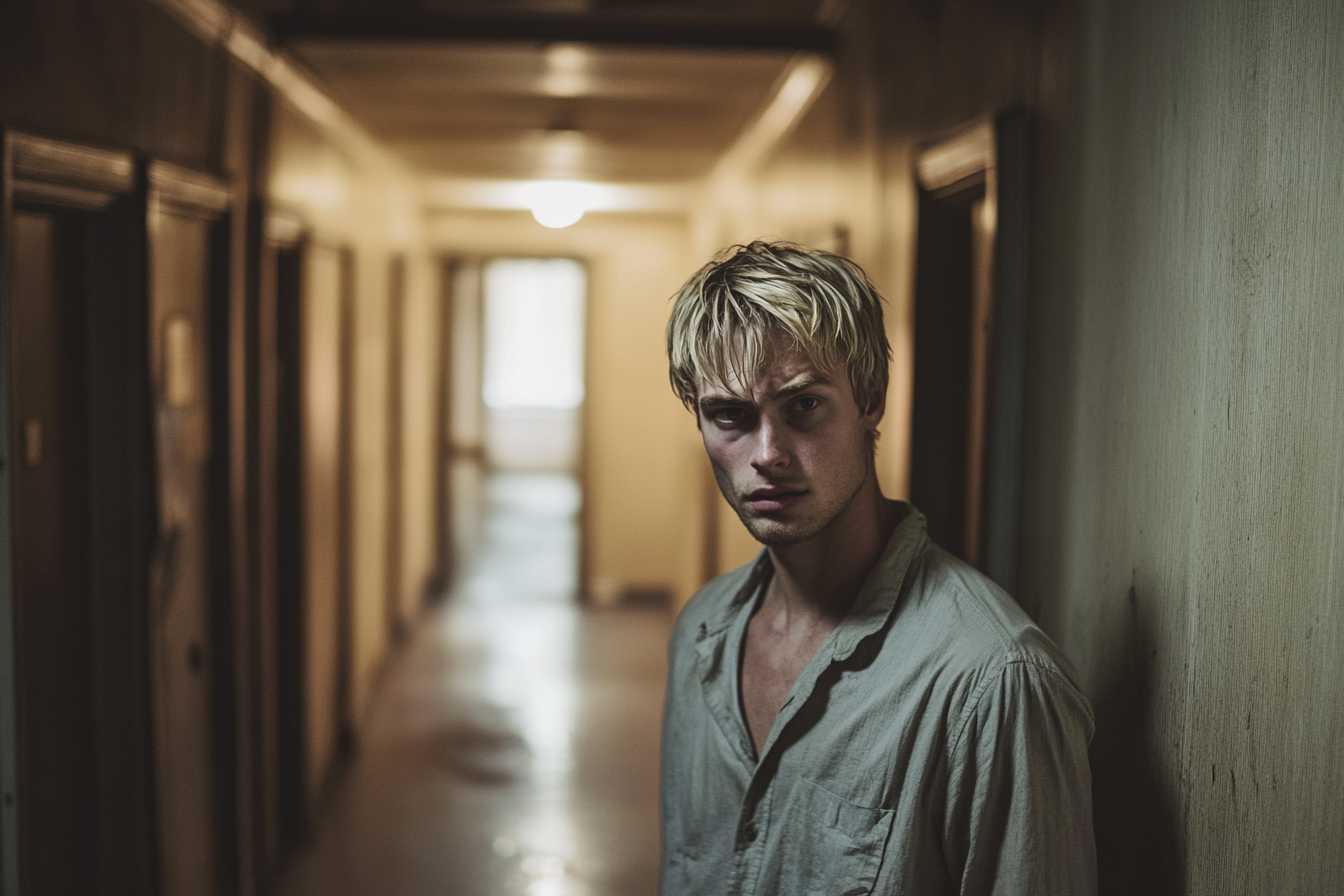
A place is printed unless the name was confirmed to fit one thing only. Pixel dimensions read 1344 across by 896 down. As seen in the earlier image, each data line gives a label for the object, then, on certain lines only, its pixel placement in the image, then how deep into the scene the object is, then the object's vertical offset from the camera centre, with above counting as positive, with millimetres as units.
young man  1075 -339
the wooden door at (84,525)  2279 -396
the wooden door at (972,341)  1710 +56
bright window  13227 +313
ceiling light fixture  6359 +945
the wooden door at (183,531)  2688 -488
